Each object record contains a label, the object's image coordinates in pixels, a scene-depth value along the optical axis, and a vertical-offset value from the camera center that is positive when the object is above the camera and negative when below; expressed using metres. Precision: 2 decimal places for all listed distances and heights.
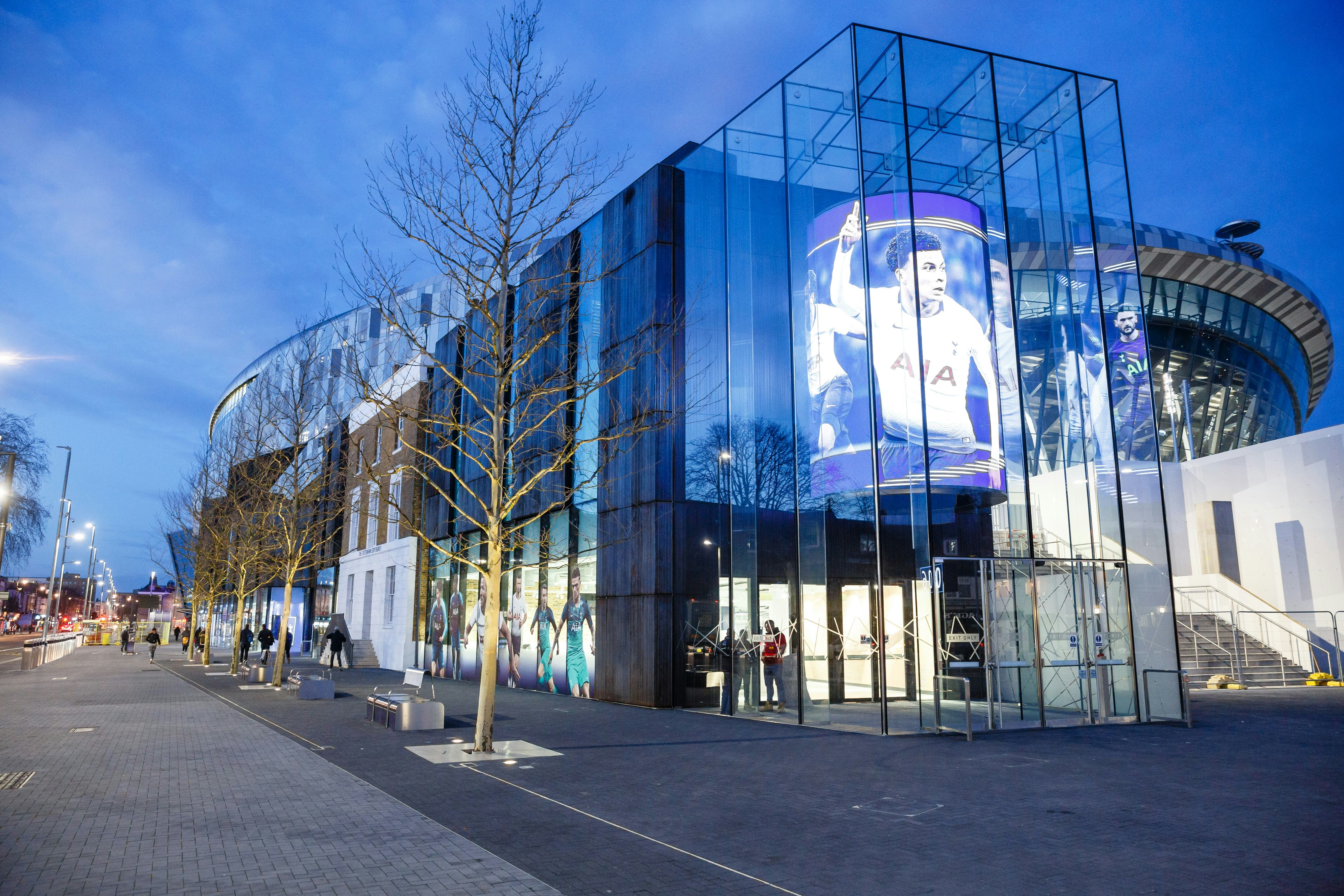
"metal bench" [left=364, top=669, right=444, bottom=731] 14.94 -1.81
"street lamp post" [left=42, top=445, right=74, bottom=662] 46.41 +2.83
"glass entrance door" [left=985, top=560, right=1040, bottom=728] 15.80 -0.66
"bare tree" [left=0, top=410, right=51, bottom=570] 42.28 +5.62
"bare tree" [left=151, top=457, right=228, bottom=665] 36.59 +3.17
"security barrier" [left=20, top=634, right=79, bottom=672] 33.00 -1.80
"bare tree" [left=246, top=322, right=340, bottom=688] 26.02 +4.89
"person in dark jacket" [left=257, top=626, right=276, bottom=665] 33.12 -1.16
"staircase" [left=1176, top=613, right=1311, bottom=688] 26.97 -1.52
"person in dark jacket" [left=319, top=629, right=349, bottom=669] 34.94 -1.23
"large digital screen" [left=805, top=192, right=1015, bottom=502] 16.22 +5.05
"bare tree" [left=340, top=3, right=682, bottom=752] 14.07 +5.82
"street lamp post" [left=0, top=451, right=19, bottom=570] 27.41 +3.88
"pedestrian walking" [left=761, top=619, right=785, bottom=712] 17.86 -1.13
